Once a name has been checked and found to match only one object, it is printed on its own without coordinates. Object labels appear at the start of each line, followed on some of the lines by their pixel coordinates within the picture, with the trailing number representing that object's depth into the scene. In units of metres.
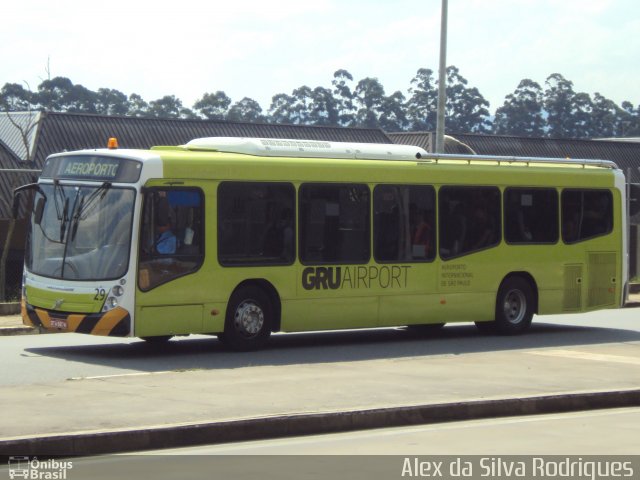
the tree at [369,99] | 157.88
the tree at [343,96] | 159.88
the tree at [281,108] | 163.38
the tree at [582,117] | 160.25
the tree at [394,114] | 153.14
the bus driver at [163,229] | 16.58
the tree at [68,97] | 125.75
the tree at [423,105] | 151.00
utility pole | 27.61
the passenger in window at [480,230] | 20.05
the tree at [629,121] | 156.25
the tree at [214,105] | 145.75
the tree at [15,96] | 118.00
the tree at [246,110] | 154.88
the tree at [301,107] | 161.62
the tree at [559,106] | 162.75
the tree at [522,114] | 162.75
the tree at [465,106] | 157.88
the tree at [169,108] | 139.75
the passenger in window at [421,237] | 19.33
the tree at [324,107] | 159.98
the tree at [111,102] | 133.62
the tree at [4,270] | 23.19
